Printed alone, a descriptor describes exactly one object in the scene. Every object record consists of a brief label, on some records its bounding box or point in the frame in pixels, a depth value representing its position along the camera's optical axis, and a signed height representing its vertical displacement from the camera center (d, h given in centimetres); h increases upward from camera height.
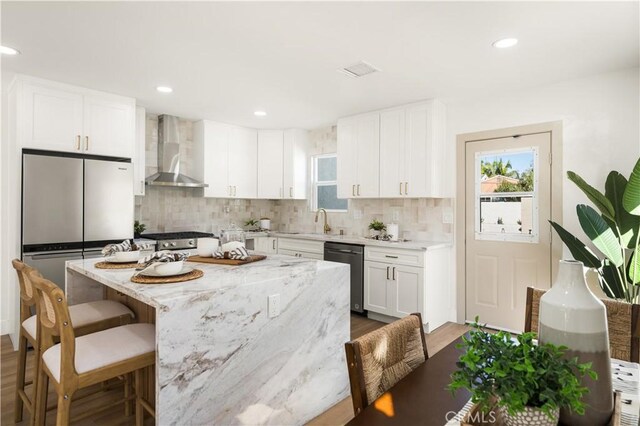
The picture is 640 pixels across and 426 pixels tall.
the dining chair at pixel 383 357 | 108 -49
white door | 352 -13
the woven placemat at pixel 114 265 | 215 -33
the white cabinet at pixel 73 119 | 322 +90
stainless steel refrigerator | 318 +4
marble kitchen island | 155 -66
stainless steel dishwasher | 423 -63
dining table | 91 -53
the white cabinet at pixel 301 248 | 466 -49
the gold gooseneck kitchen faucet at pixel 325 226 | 535 -21
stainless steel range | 404 -33
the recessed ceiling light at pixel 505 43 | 254 +122
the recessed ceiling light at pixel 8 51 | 272 +124
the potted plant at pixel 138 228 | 432 -21
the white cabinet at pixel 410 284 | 377 -79
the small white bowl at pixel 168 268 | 183 -29
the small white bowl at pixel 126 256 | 225 -28
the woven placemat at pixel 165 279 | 177 -34
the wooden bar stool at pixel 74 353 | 146 -64
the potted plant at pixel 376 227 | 459 -20
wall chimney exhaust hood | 465 +80
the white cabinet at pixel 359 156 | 442 +71
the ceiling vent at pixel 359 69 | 301 +123
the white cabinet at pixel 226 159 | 493 +76
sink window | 543 +42
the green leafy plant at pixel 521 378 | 73 -36
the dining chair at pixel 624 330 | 151 -50
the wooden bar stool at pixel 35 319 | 194 -65
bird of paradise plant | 261 -15
